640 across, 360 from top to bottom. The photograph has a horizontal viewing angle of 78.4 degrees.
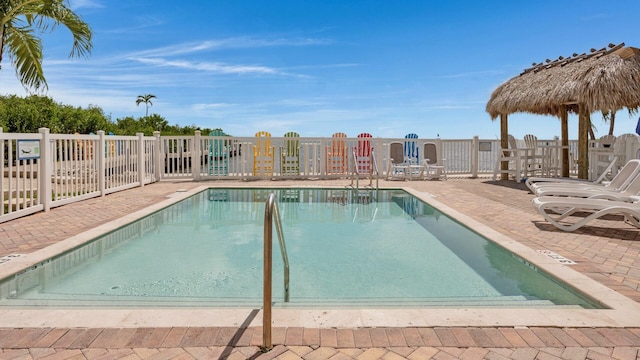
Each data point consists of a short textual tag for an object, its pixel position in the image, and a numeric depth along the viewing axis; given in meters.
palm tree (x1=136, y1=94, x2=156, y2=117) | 60.72
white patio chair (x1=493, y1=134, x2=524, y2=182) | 11.12
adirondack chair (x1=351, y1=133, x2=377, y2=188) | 12.49
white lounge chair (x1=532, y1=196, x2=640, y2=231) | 4.68
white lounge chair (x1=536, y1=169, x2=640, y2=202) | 5.18
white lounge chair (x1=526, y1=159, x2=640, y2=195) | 5.62
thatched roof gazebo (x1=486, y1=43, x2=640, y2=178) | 8.40
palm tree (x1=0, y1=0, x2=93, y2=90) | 7.74
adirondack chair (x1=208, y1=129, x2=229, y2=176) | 11.98
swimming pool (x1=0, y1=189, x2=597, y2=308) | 3.02
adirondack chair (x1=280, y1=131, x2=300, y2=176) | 12.23
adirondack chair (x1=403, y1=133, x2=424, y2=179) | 12.58
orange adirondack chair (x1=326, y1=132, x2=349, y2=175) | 12.41
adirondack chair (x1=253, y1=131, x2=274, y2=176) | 12.16
